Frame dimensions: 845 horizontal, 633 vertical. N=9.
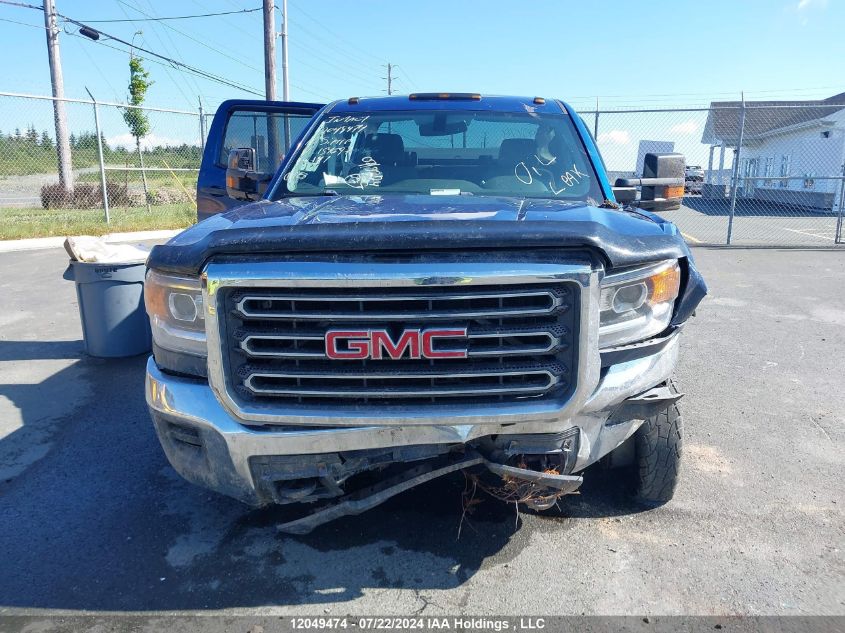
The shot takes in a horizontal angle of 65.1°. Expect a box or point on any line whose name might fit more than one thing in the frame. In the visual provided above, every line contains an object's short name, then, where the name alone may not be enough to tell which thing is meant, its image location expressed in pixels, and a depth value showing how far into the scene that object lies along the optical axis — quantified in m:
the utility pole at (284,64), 21.53
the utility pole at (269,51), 17.75
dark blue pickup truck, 2.30
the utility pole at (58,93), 15.55
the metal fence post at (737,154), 12.43
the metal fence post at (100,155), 13.69
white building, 25.12
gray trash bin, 5.44
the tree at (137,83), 23.11
